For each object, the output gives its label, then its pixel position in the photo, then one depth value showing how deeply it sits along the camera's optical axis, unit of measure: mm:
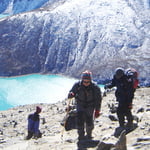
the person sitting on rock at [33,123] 12703
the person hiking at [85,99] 9166
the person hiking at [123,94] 9519
